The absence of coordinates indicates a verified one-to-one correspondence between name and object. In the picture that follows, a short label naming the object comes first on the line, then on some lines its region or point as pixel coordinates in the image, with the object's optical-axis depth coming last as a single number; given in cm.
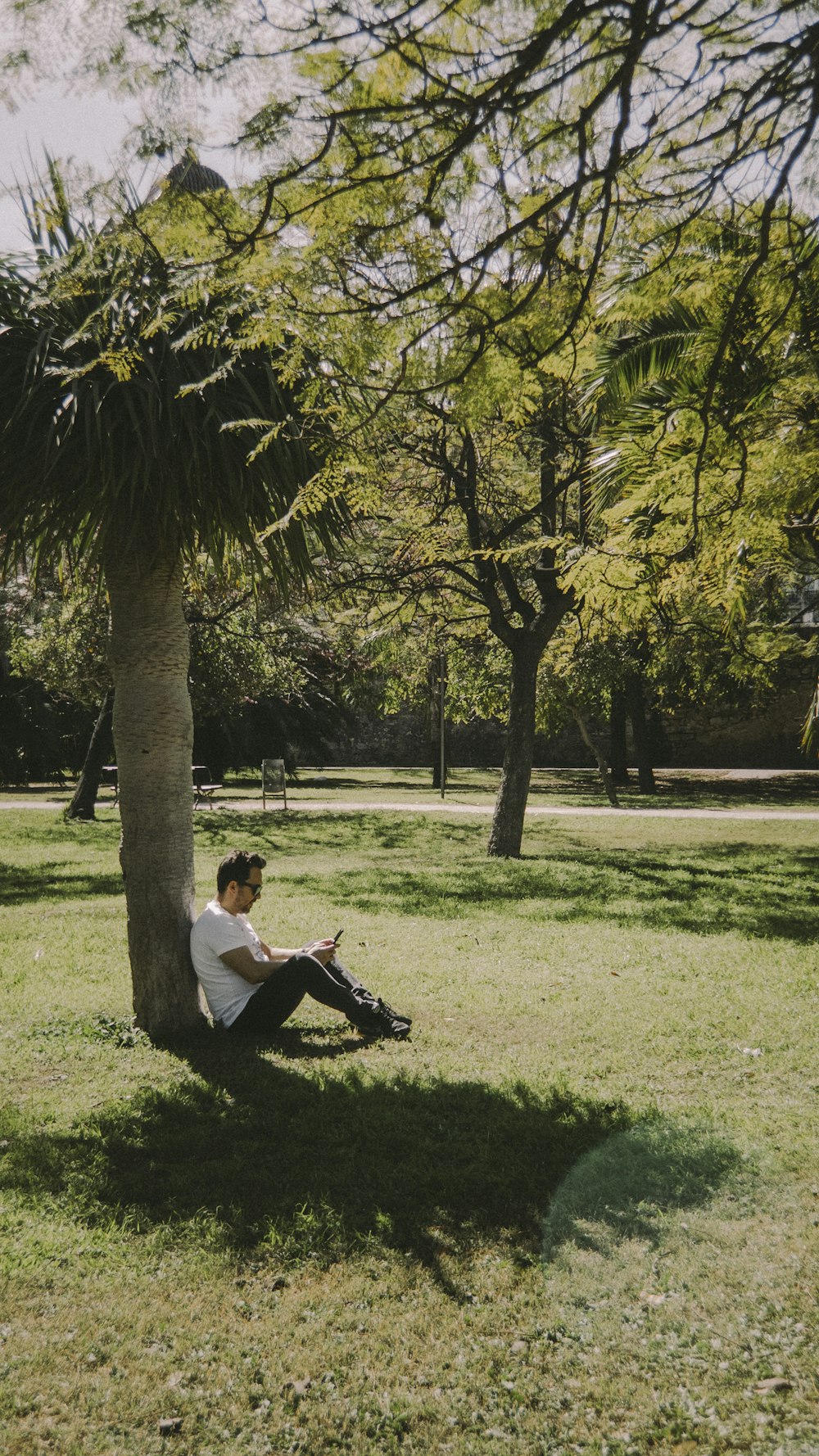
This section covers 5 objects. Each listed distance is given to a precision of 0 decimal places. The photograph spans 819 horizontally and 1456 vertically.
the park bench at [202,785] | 1962
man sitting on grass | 504
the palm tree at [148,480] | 464
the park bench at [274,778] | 1936
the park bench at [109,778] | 1946
